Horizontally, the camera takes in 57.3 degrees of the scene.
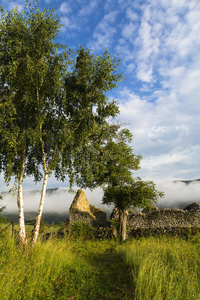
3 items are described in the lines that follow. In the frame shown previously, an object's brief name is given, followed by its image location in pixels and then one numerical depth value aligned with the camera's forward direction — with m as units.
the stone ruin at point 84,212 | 19.80
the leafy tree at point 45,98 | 10.92
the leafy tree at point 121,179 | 15.38
